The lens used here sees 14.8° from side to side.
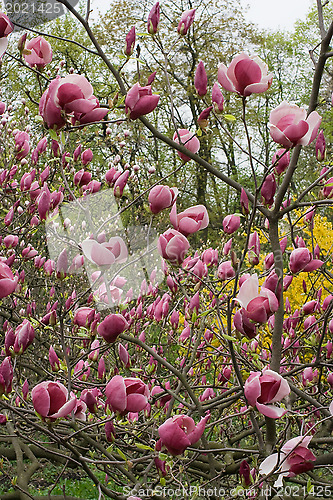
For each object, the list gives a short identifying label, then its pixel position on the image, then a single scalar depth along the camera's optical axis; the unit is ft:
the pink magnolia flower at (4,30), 6.46
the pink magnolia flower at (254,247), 7.51
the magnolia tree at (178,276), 6.44
